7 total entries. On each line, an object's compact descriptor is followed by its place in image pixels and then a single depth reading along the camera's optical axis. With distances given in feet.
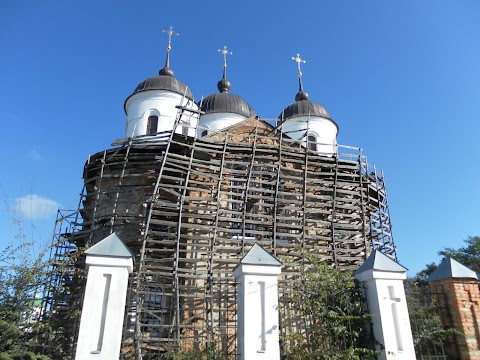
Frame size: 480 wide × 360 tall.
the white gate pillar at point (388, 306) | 22.38
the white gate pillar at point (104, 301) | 19.76
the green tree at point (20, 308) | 27.81
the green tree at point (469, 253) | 84.84
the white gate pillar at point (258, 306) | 20.58
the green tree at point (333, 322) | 23.20
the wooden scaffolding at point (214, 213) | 39.22
